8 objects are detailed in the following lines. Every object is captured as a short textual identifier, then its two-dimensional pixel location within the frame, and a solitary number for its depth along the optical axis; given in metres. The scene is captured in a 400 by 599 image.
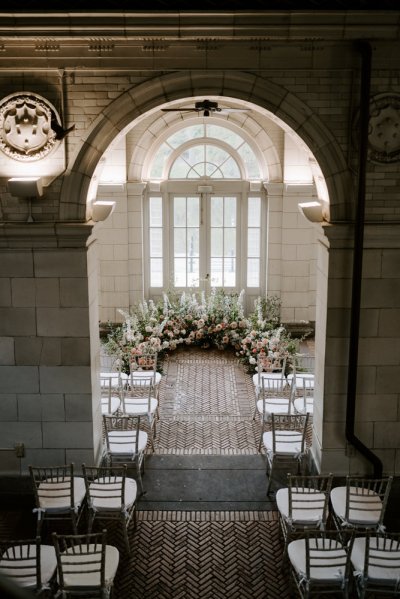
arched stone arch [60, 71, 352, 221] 7.45
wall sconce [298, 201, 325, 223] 7.87
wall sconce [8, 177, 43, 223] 7.36
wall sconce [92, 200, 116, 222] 8.12
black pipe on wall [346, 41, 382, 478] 7.12
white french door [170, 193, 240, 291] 14.77
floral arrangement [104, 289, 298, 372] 12.92
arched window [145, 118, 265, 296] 14.49
